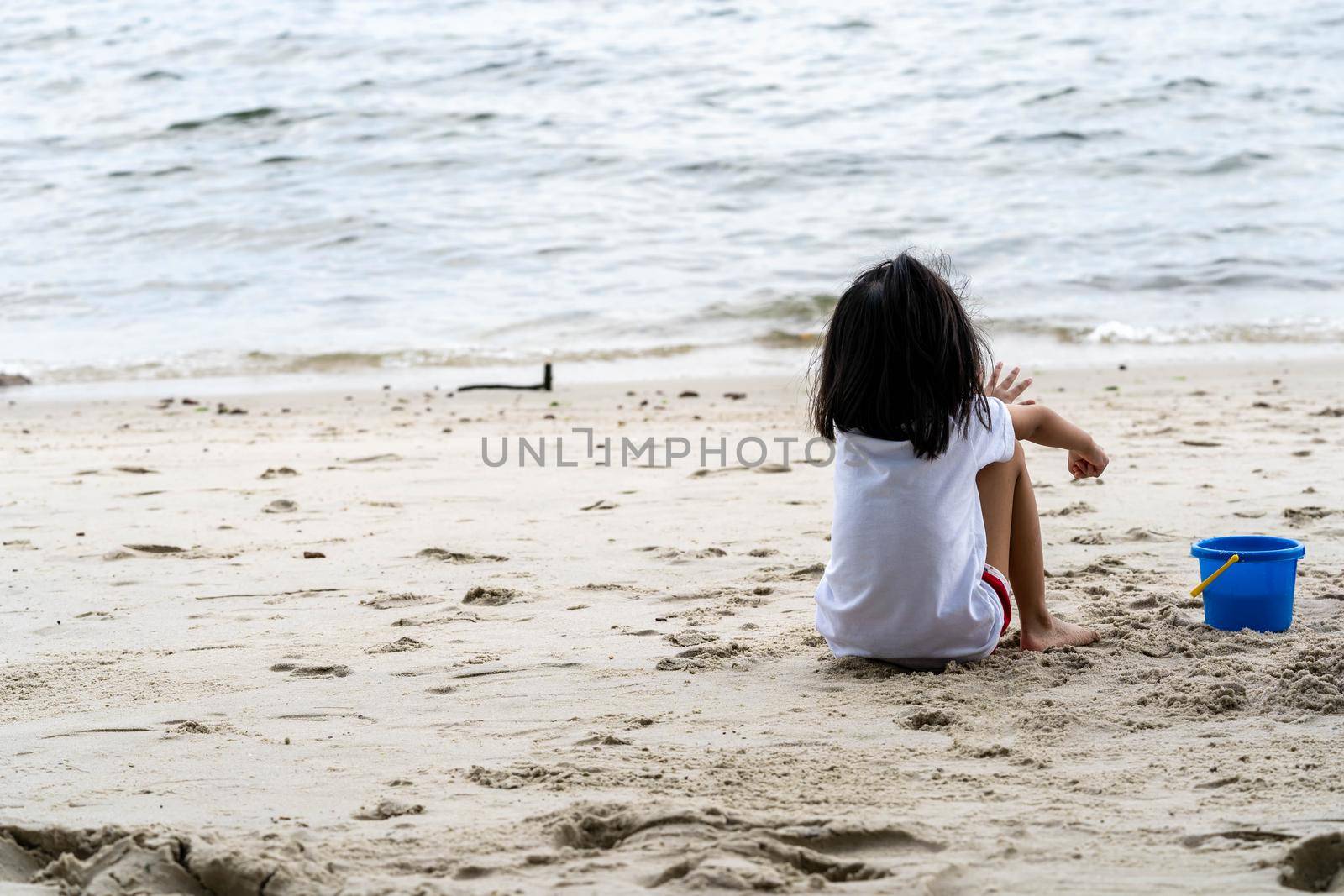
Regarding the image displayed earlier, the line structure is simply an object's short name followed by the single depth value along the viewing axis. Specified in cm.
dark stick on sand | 793
